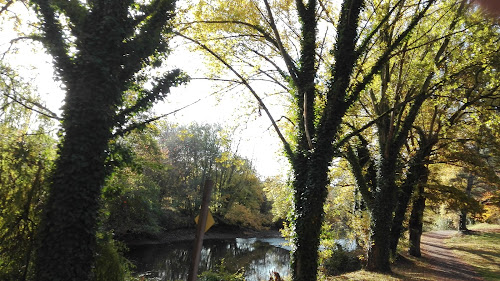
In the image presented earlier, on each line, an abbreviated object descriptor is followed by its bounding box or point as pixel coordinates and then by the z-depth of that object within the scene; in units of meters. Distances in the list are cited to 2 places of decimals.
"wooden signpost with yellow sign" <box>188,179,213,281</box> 3.76
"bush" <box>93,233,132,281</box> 5.68
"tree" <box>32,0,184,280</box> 4.45
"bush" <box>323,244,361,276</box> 13.85
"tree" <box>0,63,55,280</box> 5.11
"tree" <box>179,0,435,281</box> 6.11
